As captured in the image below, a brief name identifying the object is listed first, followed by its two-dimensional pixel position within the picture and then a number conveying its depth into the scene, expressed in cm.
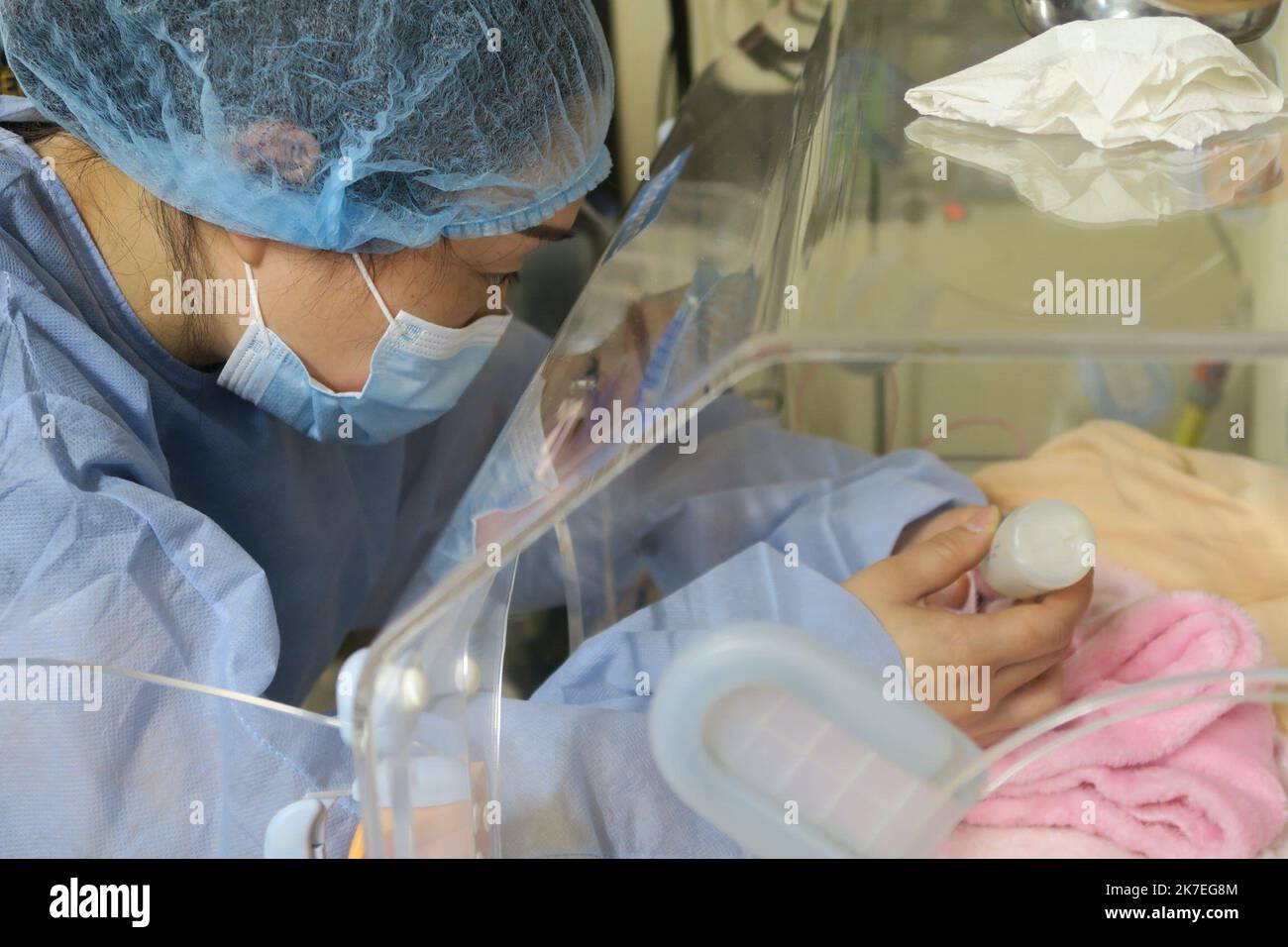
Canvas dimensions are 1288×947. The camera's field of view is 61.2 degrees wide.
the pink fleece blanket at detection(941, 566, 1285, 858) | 68
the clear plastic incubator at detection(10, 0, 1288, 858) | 55
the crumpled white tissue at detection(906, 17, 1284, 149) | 80
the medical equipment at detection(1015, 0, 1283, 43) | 88
